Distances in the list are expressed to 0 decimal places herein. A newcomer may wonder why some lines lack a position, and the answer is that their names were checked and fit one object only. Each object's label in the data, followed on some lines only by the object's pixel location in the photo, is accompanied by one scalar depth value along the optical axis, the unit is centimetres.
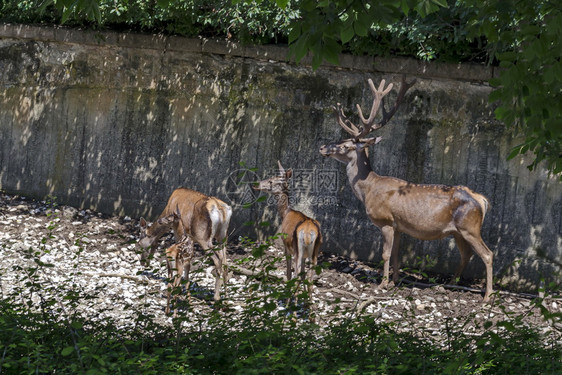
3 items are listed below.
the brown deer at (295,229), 1666
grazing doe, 1761
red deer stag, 1866
